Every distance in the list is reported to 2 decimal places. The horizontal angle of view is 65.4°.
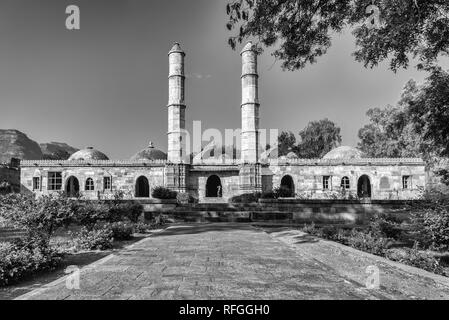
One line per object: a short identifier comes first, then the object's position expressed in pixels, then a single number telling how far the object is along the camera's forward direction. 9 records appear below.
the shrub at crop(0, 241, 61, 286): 4.45
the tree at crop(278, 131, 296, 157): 48.46
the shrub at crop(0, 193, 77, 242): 7.18
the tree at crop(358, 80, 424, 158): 26.37
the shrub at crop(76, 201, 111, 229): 8.41
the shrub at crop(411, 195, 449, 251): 6.99
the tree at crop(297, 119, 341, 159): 48.72
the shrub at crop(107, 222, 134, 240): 8.18
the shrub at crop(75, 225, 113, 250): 6.93
